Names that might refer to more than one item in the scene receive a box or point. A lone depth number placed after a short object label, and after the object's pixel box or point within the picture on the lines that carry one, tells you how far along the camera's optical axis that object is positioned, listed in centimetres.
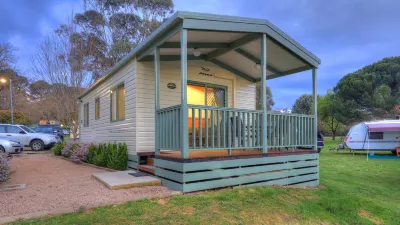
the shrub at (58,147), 1236
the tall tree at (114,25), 1973
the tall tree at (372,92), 2250
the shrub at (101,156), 800
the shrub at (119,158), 723
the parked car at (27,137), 1428
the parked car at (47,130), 2056
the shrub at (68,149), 1091
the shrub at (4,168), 531
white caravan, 1427
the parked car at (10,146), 1014
